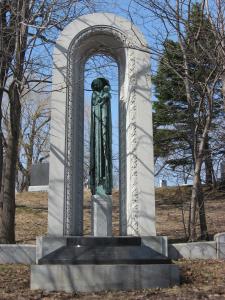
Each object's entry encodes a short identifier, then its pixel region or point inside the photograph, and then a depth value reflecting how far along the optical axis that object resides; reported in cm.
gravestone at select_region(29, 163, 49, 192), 2580
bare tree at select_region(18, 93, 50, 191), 3209
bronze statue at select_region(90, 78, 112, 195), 1038
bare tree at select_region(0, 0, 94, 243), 1160
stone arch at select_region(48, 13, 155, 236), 981
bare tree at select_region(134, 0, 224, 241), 1158
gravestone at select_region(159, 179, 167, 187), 3015
